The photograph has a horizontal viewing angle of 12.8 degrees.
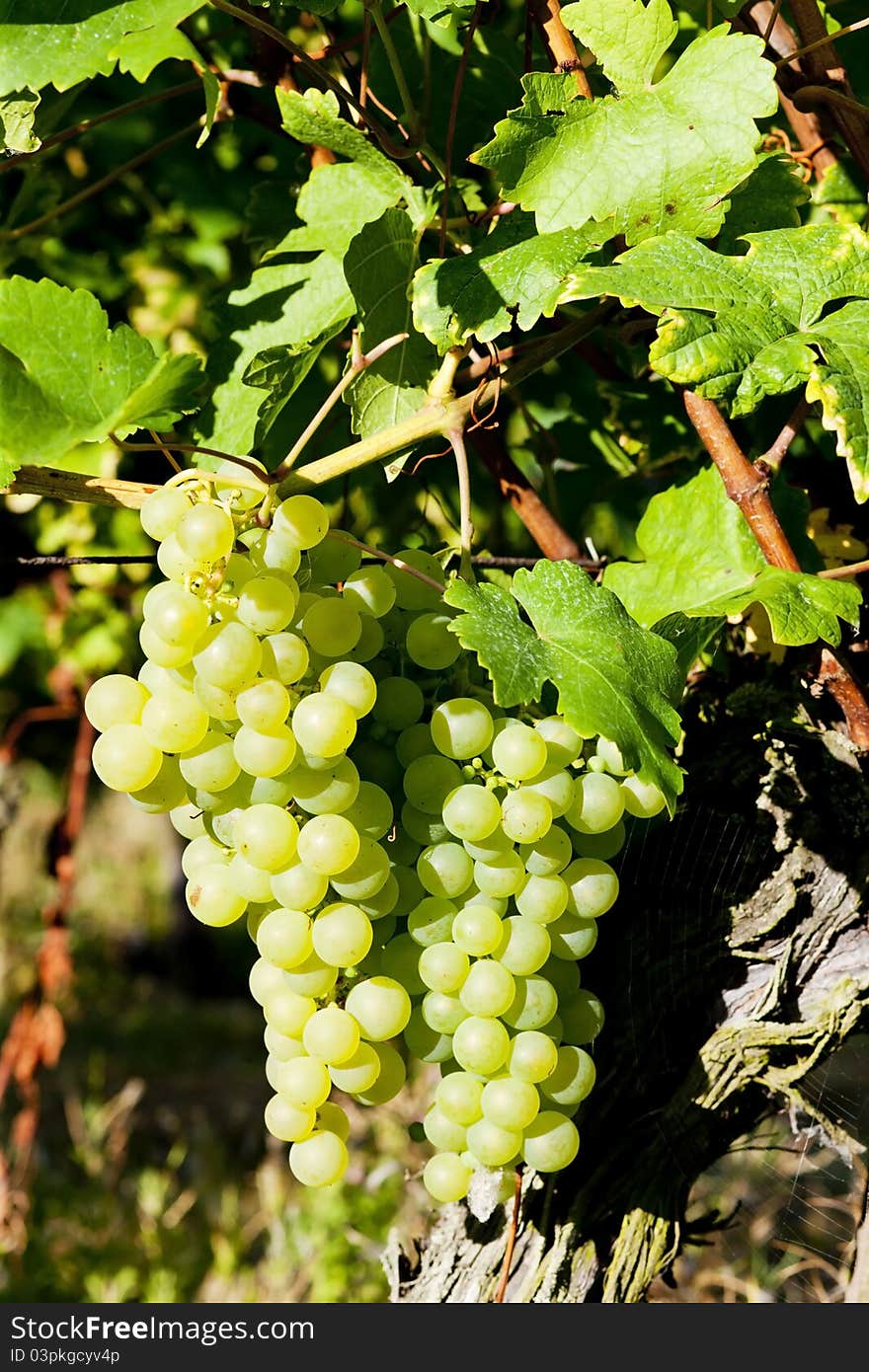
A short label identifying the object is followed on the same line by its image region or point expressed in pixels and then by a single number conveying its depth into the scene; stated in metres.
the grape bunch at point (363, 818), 0.93
